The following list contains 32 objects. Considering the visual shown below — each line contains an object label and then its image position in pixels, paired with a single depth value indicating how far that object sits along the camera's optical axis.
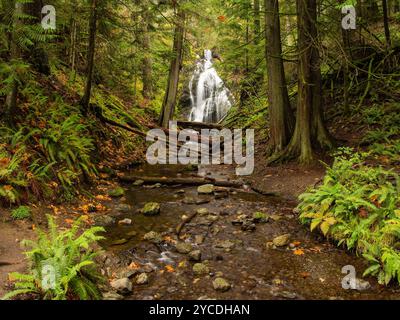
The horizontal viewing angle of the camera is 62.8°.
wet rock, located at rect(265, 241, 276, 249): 5.67
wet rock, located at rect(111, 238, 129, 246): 5.69
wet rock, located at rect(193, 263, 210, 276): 4.79
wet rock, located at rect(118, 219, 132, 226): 6.65
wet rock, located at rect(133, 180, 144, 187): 9.55
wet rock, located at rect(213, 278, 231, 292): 4.34
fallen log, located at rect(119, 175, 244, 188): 9.66
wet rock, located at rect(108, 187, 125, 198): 8.23
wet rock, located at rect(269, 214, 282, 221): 6.88
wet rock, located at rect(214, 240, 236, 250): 5.70
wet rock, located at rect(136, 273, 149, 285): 4.52
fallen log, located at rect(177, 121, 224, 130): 18.50
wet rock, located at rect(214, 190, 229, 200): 8.55
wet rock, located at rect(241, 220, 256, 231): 6.46
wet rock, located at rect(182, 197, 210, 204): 8.12
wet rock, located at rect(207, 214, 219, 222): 6.99
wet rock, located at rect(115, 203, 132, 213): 7.37
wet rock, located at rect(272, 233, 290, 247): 5.71
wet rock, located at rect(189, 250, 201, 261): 5.18
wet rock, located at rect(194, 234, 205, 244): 5.93
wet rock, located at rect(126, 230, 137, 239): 6.07
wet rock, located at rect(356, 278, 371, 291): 4.32
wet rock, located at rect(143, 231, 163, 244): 5.87
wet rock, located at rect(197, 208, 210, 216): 7.35
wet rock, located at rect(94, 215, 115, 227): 6.48
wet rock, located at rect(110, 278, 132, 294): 4.26
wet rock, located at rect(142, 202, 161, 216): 7.24
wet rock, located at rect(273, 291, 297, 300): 4.18
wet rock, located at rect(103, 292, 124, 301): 4.03
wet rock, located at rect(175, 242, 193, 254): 5.47
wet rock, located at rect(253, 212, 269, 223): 6.82
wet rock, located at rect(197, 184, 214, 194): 8.90
